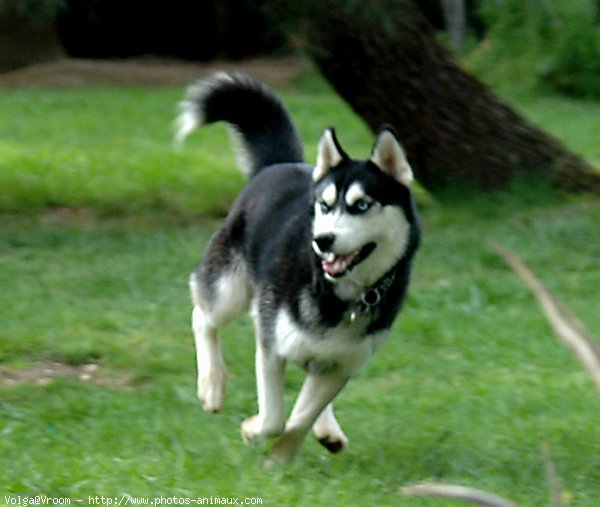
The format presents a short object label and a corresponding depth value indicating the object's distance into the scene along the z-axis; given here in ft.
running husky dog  29.01
